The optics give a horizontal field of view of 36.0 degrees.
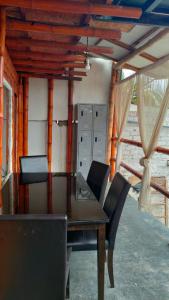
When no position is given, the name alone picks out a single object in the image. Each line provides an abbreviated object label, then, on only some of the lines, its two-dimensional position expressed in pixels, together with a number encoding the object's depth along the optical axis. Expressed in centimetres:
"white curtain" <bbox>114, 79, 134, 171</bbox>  501
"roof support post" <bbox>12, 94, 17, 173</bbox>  445
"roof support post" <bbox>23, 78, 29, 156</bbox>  536
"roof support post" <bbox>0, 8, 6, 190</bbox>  216
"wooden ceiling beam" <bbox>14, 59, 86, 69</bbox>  385
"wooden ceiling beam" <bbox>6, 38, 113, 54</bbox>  285
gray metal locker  538
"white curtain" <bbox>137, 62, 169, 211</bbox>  349
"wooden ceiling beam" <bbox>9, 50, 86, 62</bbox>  338
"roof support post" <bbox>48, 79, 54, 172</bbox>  546
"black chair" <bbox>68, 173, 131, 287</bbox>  195
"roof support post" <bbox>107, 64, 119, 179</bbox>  567
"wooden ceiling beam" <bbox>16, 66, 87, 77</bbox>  446
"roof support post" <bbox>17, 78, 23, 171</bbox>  523
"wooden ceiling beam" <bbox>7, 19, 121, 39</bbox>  233
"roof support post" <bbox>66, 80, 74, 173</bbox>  556
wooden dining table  167
